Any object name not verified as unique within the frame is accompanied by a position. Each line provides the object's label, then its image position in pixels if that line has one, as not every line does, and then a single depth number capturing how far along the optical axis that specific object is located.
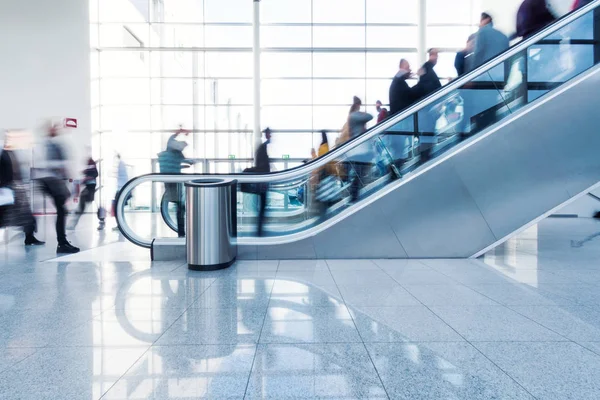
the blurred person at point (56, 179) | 6.46
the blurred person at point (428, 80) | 6.66
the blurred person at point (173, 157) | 6.99
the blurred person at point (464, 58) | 6.66
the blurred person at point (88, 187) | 9.72
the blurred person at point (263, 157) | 6.96
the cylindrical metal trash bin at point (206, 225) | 4.99
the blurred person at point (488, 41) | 6.36
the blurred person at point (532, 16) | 6.31
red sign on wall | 15.16
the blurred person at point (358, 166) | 5.87
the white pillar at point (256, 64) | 17.31
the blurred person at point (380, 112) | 7.45
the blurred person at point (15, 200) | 7.17
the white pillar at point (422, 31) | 16.75
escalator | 5.54
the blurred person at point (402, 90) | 6.73
